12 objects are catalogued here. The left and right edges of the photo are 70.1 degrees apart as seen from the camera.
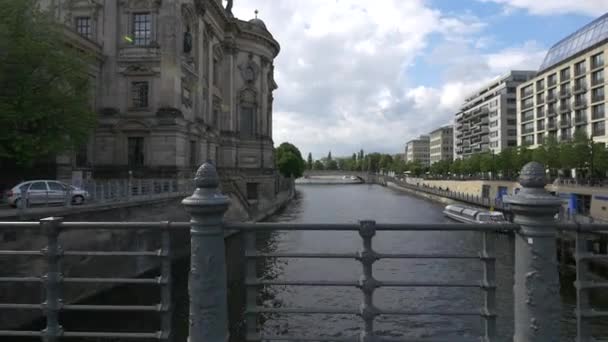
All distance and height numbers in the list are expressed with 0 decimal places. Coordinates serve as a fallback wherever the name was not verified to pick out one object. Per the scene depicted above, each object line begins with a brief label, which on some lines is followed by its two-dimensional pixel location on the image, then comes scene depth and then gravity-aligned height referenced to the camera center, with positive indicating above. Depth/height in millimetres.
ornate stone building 34469 +7170
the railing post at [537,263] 3604 -761
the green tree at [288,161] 104375 +2983
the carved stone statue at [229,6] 55738 +21777
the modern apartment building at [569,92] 60875 +13162
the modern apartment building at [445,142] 168500 +12293
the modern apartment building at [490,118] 103750 +14820
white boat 40219 -4342
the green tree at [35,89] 19938 +4118
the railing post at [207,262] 3842 -800
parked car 19188 -927
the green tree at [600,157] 48875 +1892
